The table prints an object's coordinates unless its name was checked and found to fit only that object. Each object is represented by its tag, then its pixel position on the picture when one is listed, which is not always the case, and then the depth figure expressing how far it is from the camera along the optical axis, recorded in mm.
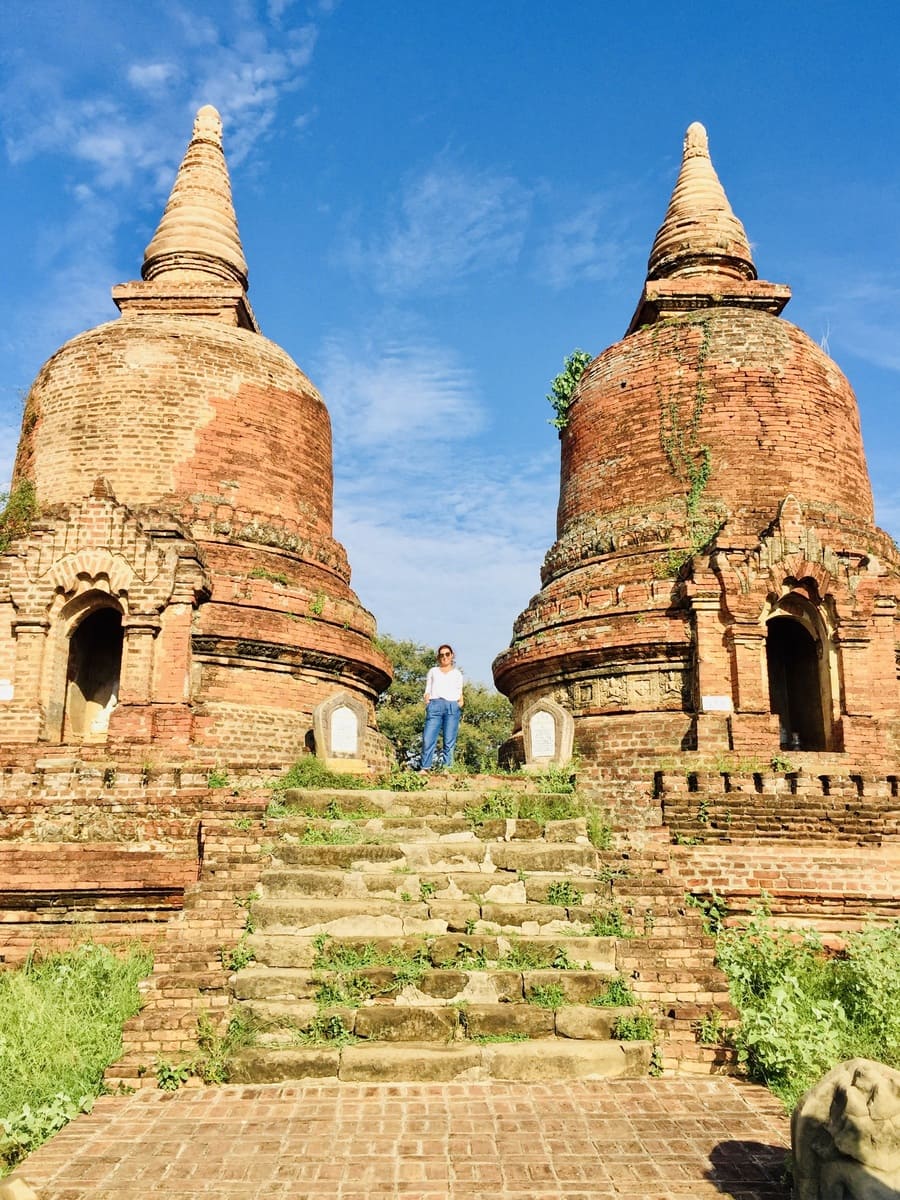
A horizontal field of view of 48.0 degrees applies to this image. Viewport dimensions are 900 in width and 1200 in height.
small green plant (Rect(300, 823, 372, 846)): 8086
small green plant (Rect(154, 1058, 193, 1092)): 5805
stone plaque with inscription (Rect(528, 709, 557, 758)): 10797
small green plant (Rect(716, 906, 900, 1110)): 5961
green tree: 34281
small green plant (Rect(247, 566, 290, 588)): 13164
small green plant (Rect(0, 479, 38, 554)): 12657
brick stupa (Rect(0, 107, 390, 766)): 11633
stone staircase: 6113
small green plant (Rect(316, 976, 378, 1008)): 6434
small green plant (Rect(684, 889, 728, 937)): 8039
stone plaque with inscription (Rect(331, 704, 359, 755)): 10719
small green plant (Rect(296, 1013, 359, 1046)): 6164
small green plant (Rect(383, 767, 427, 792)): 9359
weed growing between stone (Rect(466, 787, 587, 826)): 8703
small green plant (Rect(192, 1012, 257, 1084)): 5887
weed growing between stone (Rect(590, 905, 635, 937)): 7145
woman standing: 11438
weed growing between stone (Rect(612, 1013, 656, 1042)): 6289
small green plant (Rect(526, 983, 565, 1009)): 6504
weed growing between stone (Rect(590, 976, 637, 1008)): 6539
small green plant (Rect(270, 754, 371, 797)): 9344
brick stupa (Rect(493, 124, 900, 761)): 12125
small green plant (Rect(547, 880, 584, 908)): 7508
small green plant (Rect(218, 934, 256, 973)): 6641
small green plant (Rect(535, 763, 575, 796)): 9406
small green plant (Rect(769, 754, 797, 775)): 10961
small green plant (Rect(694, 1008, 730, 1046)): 6316
